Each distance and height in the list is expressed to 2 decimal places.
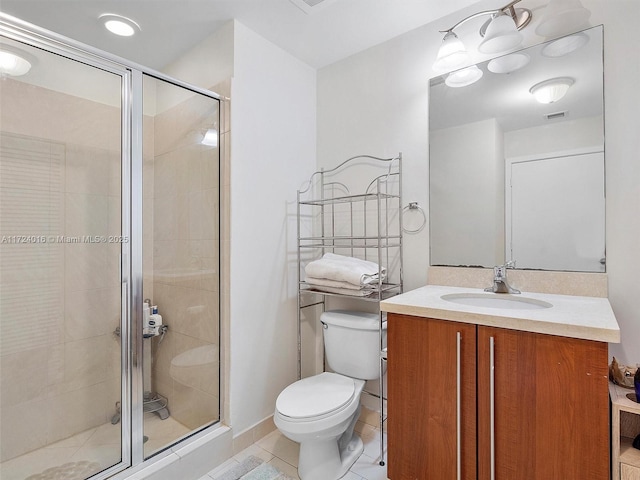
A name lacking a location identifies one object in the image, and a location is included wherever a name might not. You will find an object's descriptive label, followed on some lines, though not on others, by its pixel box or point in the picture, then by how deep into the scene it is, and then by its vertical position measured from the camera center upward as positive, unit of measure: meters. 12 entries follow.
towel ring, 1.91 +0.14
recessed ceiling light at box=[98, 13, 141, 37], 1.82 +1.18
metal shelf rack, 1.99 +0.13
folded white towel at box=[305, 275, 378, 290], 1.79 -0.24
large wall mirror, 1.47 +0.37
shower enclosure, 1.38 -0.09
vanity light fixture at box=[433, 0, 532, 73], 1.54 +0.94
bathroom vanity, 1.03 -0.51
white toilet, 1.50 -0.76
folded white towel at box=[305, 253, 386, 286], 1.77 -0.16
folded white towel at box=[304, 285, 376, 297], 1.80 -0.28
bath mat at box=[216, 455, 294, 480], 1.63 -1.14
